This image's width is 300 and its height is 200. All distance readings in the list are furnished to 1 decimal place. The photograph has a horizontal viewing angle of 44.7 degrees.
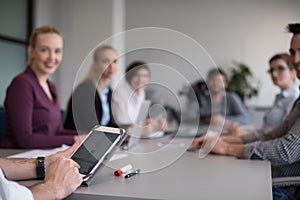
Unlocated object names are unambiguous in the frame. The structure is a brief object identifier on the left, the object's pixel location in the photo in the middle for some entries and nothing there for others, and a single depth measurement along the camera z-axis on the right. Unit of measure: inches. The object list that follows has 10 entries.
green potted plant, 221.8
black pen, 50.9
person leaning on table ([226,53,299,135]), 104.5
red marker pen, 51.6
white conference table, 42.3
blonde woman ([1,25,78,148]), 74.3
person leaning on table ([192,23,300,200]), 61.2
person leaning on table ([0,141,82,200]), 39.3
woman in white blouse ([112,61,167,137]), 78.8
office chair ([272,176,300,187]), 61.2
